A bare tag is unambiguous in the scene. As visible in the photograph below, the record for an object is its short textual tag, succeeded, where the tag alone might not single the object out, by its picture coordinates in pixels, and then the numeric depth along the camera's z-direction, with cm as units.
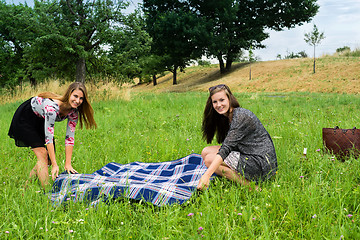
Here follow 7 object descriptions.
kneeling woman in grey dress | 304
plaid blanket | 284
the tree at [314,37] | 2330
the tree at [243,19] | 2850
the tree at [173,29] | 2736
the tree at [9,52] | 2556
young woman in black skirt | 333
